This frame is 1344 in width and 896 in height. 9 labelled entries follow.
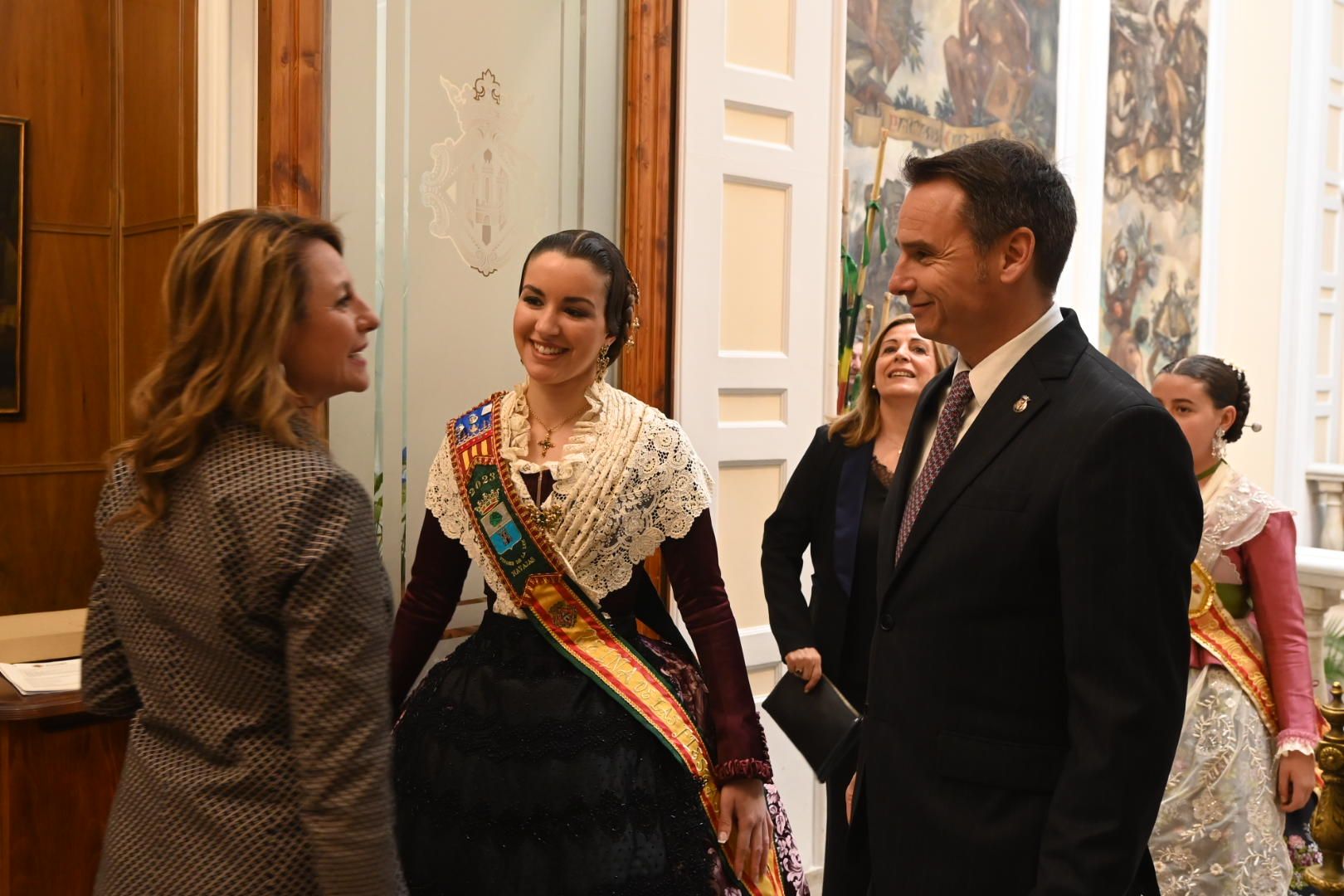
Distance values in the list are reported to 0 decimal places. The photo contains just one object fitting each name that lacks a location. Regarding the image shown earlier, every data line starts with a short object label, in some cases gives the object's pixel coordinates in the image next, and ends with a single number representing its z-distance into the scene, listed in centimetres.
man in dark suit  160
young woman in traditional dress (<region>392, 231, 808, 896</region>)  229
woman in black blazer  293
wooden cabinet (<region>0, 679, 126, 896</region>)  277
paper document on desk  282
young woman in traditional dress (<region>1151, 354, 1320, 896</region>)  307
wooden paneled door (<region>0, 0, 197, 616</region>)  365
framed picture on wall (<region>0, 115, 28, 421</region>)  368
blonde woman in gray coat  149
